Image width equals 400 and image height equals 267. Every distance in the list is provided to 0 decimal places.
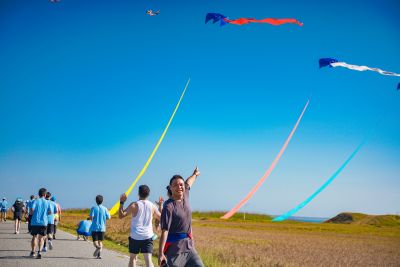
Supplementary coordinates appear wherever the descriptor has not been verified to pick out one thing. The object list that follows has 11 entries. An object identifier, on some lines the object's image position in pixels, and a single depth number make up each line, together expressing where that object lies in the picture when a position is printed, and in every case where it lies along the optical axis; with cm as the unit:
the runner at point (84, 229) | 1559
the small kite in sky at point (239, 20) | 1045
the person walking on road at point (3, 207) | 2859
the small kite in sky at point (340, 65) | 1019
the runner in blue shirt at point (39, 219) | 1065
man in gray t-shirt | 484
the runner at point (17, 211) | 1875
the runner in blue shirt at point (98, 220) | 1112
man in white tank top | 680
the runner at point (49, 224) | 1205
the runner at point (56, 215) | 1405
